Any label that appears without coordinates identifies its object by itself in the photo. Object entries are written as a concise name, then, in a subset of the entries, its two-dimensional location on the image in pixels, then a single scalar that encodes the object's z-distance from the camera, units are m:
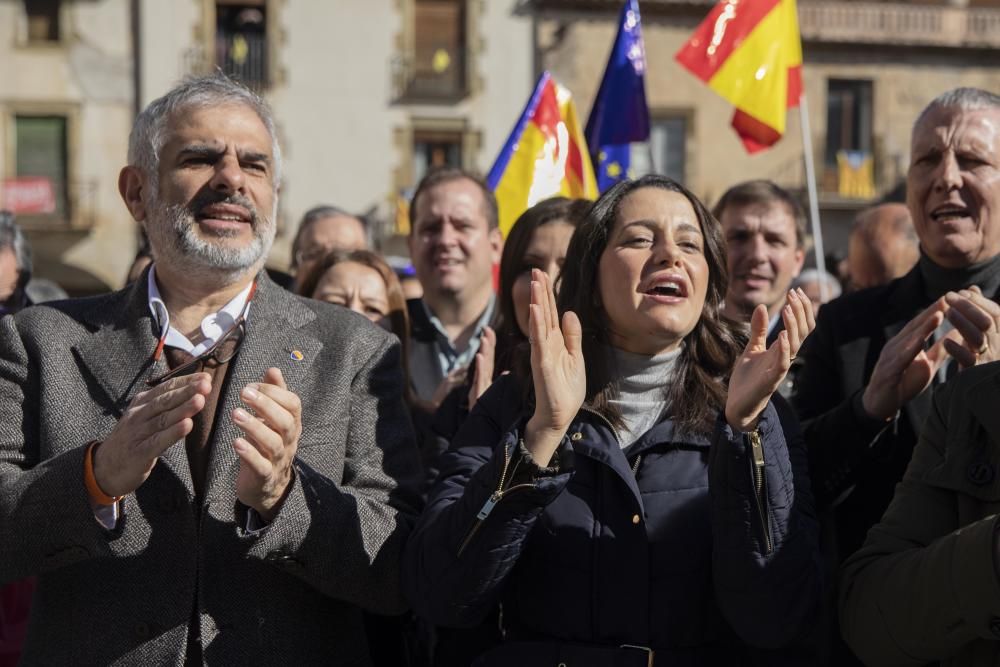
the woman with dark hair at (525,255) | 3.79
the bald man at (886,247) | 5.81
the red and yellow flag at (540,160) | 6.13
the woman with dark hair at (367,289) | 4.28
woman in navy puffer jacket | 2.45
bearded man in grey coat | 2.55
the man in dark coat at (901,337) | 3.01
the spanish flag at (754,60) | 6.26
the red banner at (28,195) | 20.80
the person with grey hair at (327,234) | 5.80
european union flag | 6.35
